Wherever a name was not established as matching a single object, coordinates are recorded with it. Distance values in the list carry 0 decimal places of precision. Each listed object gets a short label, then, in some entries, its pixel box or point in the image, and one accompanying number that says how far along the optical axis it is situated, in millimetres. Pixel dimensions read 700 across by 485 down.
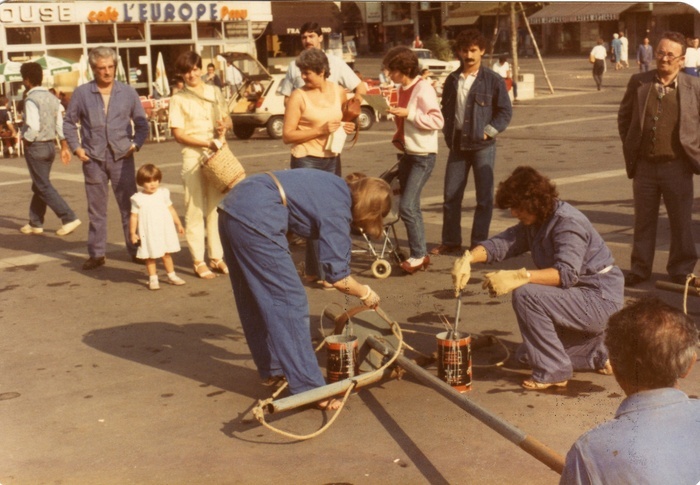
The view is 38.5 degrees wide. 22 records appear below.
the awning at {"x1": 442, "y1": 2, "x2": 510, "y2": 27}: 34794
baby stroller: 8062
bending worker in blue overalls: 4902
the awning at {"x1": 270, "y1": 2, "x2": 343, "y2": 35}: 33531
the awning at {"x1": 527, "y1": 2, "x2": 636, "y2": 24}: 54000
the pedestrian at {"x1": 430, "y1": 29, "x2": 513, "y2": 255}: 8547
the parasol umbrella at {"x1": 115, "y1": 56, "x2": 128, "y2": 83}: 22262
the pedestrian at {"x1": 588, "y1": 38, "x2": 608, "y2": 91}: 32000
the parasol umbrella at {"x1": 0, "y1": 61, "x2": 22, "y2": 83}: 20203
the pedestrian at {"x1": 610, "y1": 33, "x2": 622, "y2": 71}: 43906
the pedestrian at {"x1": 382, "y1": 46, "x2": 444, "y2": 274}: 8078
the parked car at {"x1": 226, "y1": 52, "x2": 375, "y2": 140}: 20891
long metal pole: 3789
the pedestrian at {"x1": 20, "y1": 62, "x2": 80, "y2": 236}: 10555
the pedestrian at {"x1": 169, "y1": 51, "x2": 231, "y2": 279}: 8180
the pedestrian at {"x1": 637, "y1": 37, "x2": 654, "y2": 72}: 35625
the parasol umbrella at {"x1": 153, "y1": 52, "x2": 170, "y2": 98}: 23672
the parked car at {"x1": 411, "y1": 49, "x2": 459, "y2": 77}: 31375
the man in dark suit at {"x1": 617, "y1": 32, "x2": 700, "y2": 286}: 7039
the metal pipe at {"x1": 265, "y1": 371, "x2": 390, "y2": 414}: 4623
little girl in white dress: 7930
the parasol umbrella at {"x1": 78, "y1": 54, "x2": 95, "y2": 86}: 23594
